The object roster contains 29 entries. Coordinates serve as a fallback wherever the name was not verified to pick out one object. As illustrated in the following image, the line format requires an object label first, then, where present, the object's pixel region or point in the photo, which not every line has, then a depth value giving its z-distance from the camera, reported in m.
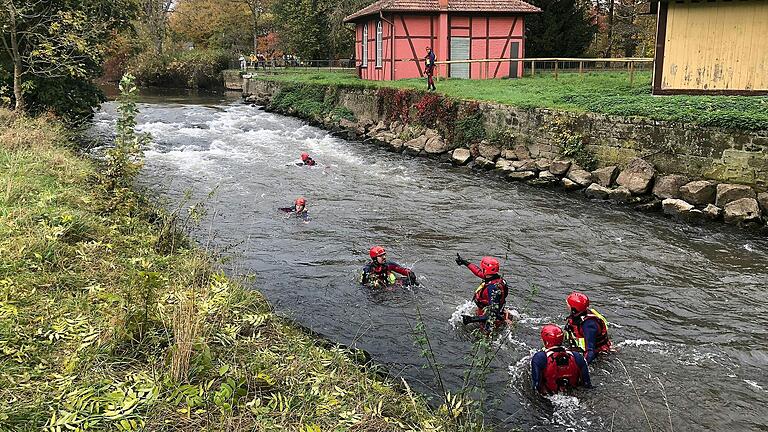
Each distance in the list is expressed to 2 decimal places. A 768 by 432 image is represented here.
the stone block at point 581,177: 15.42
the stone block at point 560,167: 16.17
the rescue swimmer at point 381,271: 9.27
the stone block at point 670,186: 13.85
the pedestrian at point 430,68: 22.14
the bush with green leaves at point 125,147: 9.16
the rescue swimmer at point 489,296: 7.80
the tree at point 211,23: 50.41
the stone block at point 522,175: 16.50
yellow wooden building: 15.27
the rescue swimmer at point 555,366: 6.54
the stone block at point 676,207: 13.16
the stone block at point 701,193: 13.27
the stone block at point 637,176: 14.34
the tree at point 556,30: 32.97
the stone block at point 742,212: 12.34
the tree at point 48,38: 15.74
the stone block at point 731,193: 12.80
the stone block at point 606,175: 15.15
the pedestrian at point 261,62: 45.04
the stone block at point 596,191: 14.77
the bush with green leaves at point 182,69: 47.34
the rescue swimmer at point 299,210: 13.07
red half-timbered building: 27.88
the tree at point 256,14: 46.94
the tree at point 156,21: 49.50
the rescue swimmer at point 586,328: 7.20
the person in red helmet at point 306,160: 18.61
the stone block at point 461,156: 18.62
